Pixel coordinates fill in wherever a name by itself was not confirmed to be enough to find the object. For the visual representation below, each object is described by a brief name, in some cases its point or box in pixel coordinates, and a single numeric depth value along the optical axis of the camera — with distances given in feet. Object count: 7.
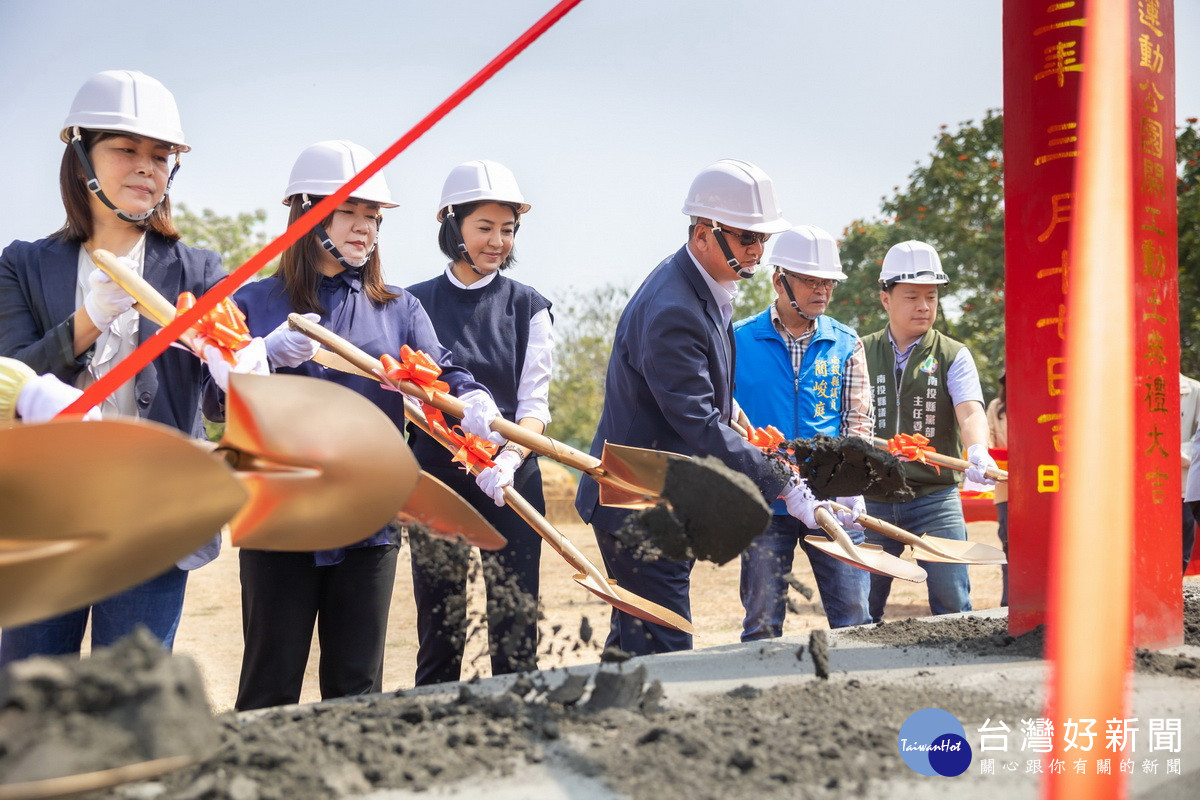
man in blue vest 11.91
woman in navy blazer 7.39
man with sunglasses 9.61
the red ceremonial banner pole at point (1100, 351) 9.02
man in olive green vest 13.76
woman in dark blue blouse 8.08
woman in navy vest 10.50
